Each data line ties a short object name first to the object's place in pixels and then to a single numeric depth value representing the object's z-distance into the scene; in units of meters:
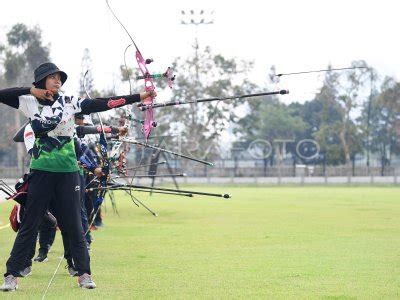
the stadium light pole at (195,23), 99.56
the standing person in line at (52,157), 13.48
